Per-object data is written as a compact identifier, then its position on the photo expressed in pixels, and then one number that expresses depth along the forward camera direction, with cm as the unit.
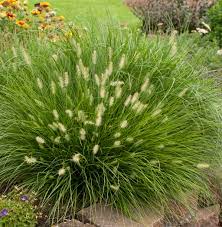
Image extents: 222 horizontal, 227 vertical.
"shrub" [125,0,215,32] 980
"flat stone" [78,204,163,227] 350
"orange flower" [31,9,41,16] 687
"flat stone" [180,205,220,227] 387
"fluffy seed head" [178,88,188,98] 381
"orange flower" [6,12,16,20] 653
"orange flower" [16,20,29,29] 627
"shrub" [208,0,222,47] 808
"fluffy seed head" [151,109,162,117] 356
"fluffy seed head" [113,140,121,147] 343
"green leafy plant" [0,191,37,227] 329
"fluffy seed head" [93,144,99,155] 335
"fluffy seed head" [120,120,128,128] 336
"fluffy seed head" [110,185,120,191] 339
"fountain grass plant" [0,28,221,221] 361
